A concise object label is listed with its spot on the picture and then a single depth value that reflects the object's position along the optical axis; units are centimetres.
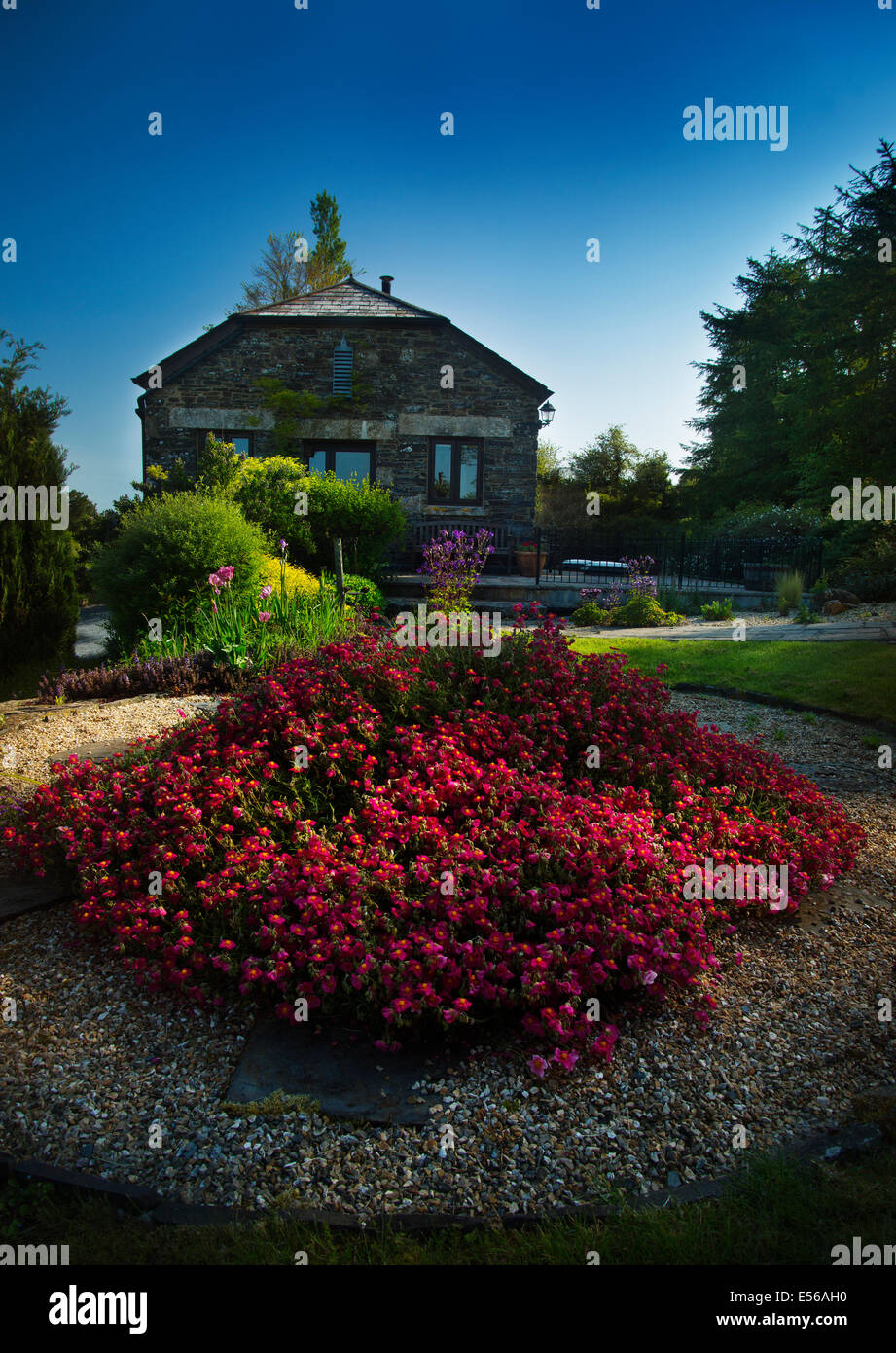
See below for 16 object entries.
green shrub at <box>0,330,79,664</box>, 856
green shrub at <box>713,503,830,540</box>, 2325
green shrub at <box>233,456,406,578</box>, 1441
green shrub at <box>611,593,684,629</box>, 1284
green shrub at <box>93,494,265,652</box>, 895
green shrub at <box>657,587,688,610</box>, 1511
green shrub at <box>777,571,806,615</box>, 1432
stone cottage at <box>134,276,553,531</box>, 1853
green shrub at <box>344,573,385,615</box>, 1106
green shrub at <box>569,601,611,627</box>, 1312
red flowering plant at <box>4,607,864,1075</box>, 280
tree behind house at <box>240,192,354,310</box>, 3244
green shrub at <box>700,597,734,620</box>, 1380
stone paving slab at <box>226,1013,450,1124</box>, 246
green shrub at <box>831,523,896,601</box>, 1486
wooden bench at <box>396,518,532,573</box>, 1831
